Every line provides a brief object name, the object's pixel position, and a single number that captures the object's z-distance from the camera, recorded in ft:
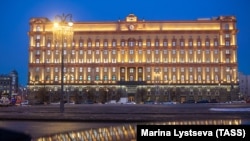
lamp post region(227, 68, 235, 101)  405.59
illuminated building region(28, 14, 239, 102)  412.16
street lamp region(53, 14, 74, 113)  110.42
